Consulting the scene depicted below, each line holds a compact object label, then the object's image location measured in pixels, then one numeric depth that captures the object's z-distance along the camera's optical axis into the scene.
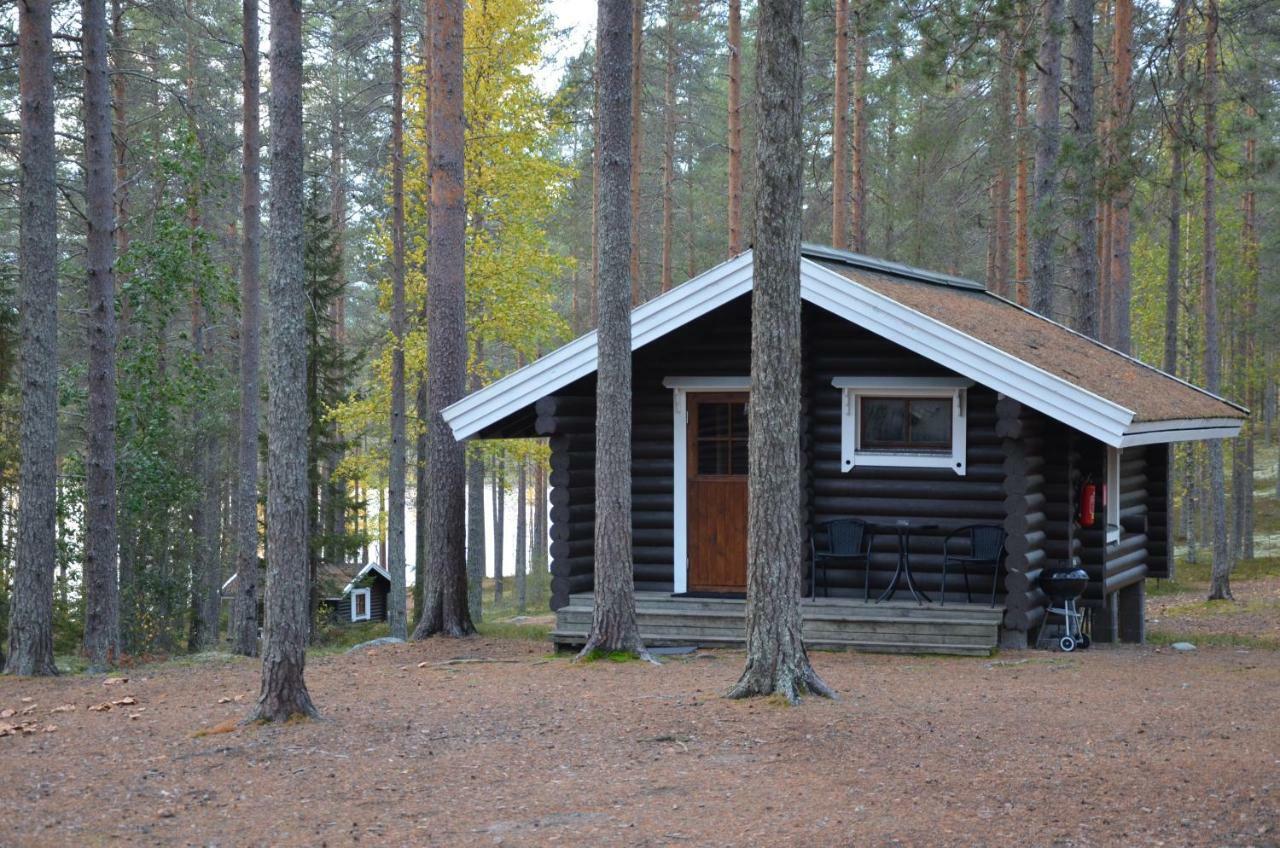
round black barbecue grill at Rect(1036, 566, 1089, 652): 13.20
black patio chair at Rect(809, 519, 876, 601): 13.71
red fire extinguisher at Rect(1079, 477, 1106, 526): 13.80
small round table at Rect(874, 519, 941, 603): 13.52
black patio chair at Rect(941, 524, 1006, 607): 13.27
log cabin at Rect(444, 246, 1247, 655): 12.80
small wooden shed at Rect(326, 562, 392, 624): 32.84
